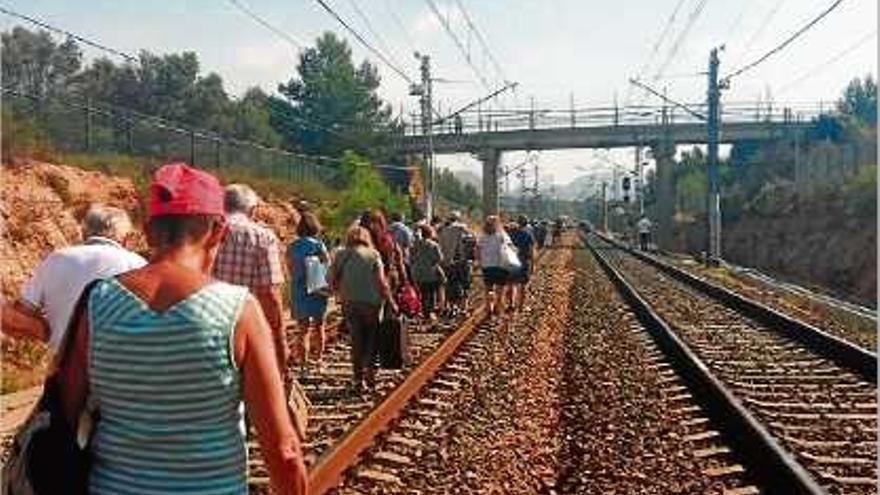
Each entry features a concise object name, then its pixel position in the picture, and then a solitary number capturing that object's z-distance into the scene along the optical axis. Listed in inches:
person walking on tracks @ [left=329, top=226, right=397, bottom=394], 495.2
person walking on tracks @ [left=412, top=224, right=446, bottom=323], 772.0
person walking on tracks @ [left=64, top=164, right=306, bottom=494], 136.9
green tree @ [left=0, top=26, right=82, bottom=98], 3597.4
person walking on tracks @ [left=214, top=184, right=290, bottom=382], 342.6
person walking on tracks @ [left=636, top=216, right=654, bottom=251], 2842.0
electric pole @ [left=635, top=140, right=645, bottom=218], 3390.7
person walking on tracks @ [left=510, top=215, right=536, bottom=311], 959.0
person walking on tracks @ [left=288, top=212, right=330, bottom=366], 481.7
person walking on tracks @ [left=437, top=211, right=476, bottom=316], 878.4
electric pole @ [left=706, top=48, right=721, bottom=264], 1904.5
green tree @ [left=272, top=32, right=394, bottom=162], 3516.2
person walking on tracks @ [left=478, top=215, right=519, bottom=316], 850.1
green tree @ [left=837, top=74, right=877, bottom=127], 4368.6
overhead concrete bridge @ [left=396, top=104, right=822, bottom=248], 3159.5
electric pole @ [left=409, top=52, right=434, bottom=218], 1731.1
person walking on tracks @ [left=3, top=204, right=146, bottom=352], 215.8
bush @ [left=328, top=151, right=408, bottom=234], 1653.5
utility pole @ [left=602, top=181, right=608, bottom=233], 5473.4
